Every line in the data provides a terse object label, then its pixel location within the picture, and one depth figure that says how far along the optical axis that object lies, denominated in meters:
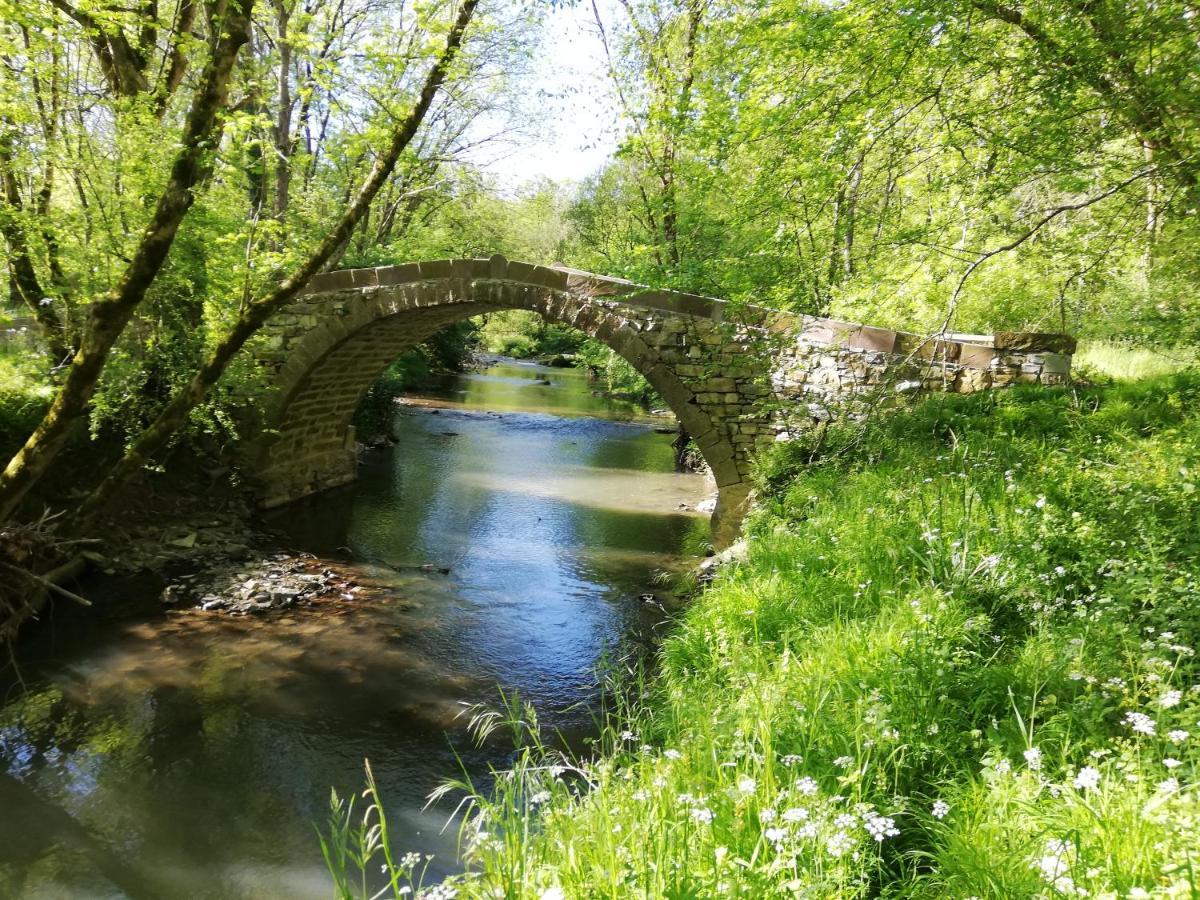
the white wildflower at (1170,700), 1.72
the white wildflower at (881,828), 1.49
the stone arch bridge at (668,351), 6.61
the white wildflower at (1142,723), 1.63
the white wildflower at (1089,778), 1.46
